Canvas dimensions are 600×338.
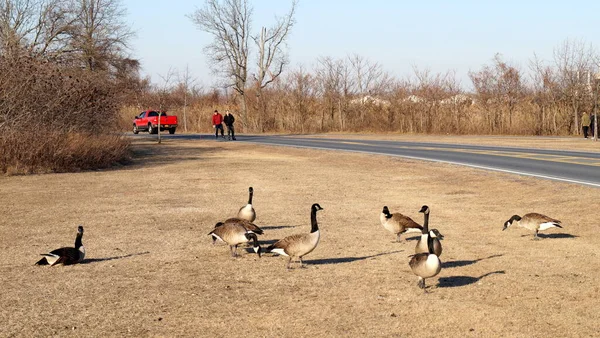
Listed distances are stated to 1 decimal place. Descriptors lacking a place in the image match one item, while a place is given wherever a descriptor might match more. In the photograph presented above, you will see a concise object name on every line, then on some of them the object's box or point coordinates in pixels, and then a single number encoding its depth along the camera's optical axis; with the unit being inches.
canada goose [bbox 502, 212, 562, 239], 434.9
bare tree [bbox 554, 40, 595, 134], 1982.0
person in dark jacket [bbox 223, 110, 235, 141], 2046.0
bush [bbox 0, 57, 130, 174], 986.1
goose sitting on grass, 382.6
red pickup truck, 2741.1
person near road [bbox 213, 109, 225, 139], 2159.2
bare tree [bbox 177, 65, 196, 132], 3099.4
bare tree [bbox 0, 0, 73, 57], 1777.8
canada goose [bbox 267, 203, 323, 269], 362.6
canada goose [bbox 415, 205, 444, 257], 359.0
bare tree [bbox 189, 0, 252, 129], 2982.3
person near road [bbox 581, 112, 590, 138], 1743.5
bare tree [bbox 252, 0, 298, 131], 2945.4
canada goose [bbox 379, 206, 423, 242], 433.1
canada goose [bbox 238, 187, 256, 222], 464.1
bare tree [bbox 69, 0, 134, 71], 1875.0
